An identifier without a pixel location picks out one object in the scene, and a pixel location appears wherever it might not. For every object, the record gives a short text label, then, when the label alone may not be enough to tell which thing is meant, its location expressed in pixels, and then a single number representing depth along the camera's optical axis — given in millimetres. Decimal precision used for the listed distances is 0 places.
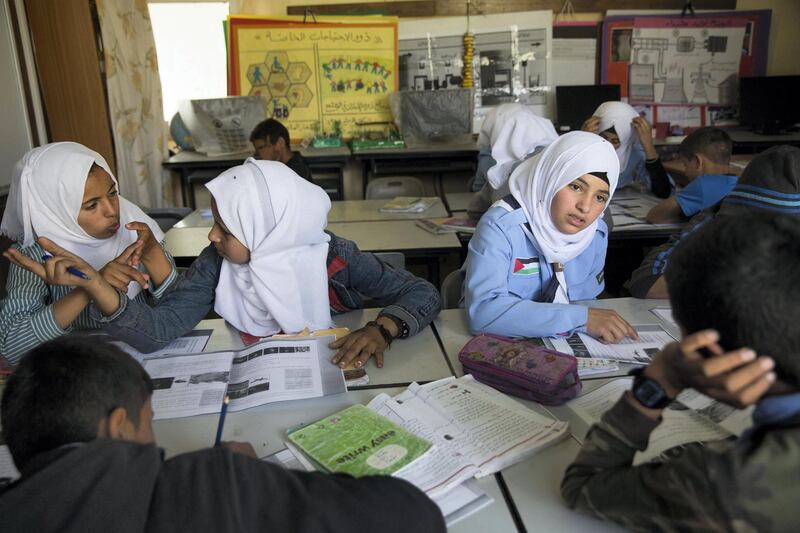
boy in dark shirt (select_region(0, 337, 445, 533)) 689
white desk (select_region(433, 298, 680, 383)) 1583
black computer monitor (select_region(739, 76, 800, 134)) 4957
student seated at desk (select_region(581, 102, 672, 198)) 3656
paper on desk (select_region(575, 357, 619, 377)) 1384
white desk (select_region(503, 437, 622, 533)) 921
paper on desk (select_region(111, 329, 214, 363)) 1549
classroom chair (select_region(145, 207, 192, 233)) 3441
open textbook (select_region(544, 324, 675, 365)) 1461
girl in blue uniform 1657
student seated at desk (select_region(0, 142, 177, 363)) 1469
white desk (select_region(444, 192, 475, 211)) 3585
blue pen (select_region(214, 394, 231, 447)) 1181
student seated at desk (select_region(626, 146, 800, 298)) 1674
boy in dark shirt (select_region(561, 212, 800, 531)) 689
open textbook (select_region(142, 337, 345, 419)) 1303
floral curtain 4020
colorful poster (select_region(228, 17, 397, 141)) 4961
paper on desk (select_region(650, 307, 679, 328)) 1679
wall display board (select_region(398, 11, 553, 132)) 5008
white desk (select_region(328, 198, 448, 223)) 3322
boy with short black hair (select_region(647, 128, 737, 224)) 2826
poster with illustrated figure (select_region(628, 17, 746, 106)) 5031
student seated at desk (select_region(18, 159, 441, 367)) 1571
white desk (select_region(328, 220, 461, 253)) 2707
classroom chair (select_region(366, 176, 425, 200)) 4051
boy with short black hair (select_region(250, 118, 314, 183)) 3814
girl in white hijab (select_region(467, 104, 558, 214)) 3072
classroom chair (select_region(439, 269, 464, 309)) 2098
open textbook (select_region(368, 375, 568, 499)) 1029
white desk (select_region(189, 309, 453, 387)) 1419
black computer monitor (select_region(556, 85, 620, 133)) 5000
